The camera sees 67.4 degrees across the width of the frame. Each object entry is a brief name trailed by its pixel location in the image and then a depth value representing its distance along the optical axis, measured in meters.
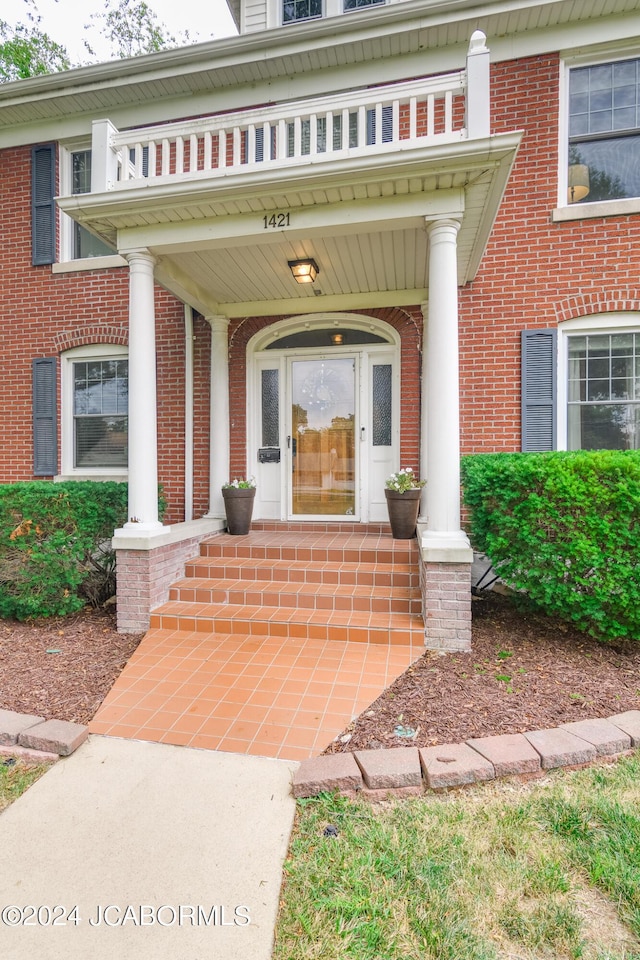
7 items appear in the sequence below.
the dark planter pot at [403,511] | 4.75
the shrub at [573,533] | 3.21
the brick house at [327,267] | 3.55
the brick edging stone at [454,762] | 2.05
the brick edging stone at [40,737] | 2.37
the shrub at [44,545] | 4.03
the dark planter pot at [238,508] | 5.19
